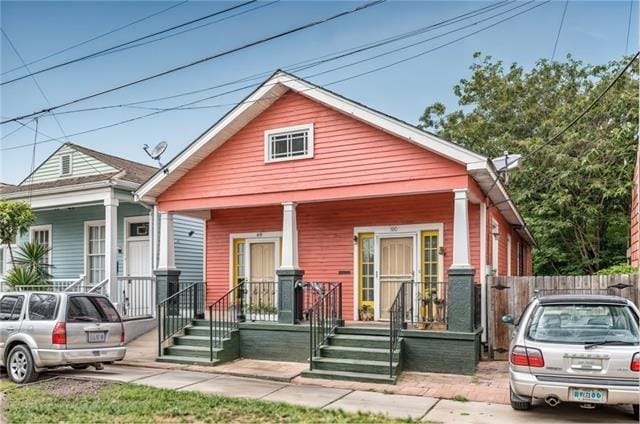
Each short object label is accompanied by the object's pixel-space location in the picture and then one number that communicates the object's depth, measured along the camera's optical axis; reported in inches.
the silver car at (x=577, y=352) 229.1
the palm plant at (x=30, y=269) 522.9
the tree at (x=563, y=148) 783.1
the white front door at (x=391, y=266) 452.4
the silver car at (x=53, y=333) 326.6
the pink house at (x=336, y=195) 390.0
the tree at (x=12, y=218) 539.2
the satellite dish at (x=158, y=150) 491.2
